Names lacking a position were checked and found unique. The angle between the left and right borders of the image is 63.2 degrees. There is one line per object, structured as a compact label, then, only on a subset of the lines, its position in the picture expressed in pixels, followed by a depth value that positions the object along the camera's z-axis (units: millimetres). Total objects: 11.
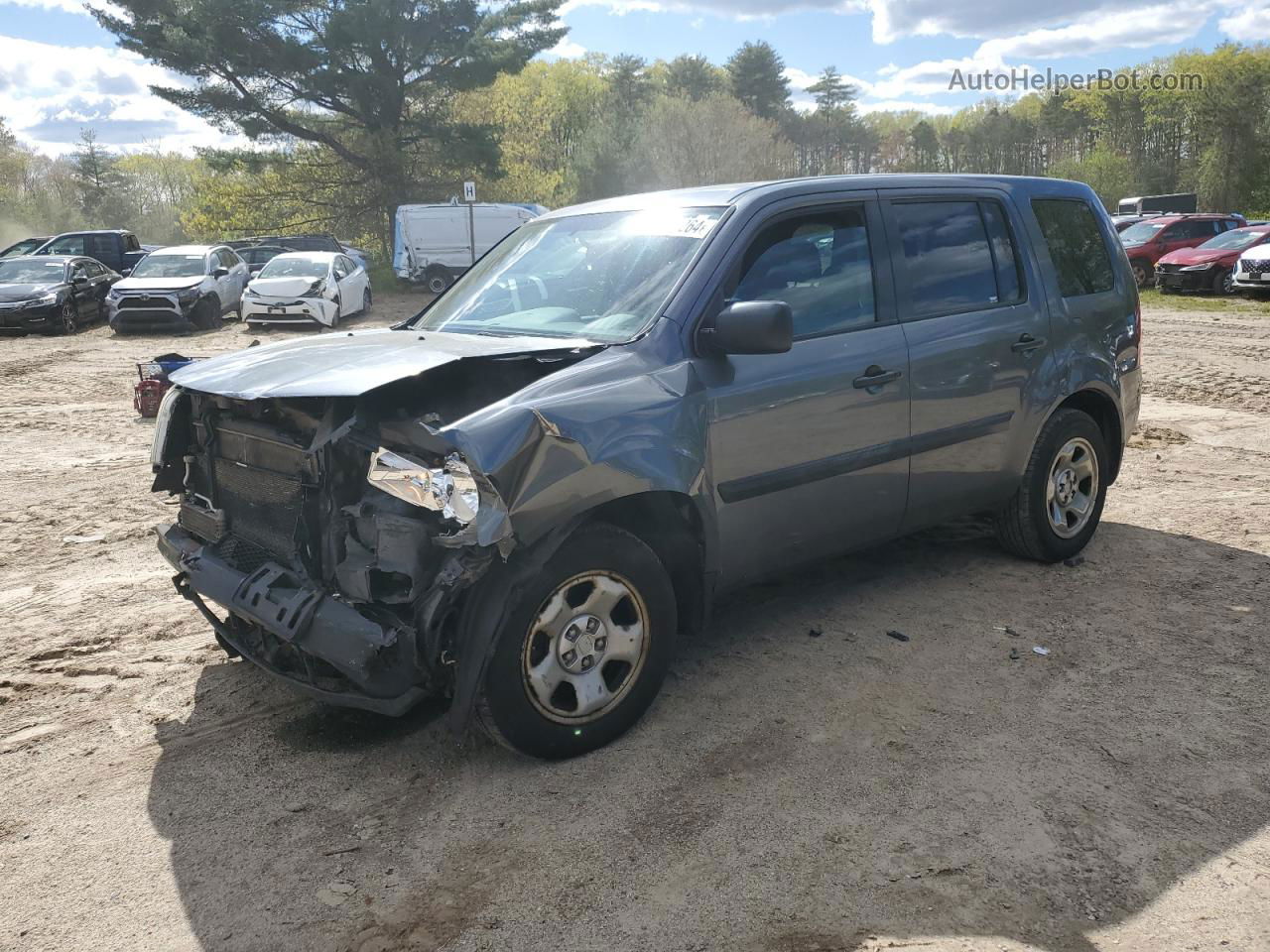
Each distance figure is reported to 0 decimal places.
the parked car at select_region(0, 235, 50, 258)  23709
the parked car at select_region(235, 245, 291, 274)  27156
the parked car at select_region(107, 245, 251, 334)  19469
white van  28047
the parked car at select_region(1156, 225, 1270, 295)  22594
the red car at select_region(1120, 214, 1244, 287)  25594
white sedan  19719
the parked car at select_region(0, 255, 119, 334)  19562
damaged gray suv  3221
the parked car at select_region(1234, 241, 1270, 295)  21078
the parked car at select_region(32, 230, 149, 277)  24339
